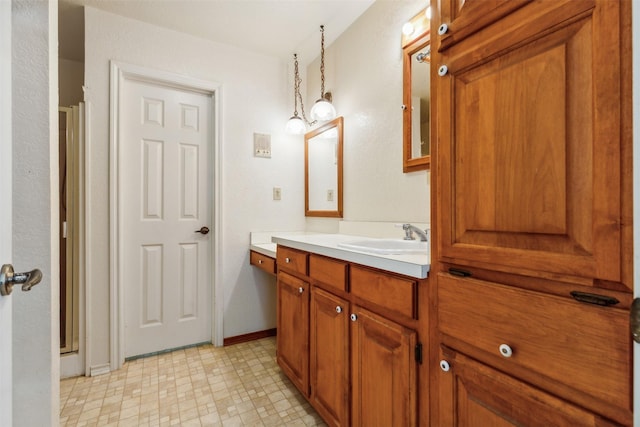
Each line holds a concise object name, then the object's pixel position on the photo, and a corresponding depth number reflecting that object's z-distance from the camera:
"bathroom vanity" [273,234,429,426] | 0.90
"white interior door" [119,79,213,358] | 2.08
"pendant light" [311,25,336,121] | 2.10
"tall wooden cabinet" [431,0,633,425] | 0.52
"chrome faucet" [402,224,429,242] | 1.40
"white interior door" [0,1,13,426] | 0.64
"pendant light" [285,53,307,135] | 2.40
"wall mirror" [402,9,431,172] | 1.48
